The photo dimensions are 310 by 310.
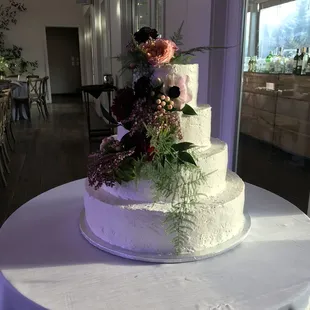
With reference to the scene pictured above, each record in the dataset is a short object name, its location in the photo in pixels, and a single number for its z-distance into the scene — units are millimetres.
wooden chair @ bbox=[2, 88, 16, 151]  4838
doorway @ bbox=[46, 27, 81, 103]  13289
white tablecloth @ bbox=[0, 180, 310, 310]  953
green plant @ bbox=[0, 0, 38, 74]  9594
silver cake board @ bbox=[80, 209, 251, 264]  1124
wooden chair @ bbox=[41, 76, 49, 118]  8255
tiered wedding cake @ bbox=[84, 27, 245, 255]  1099
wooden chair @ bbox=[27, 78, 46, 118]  8127
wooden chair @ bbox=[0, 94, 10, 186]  3641
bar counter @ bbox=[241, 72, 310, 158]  2703
